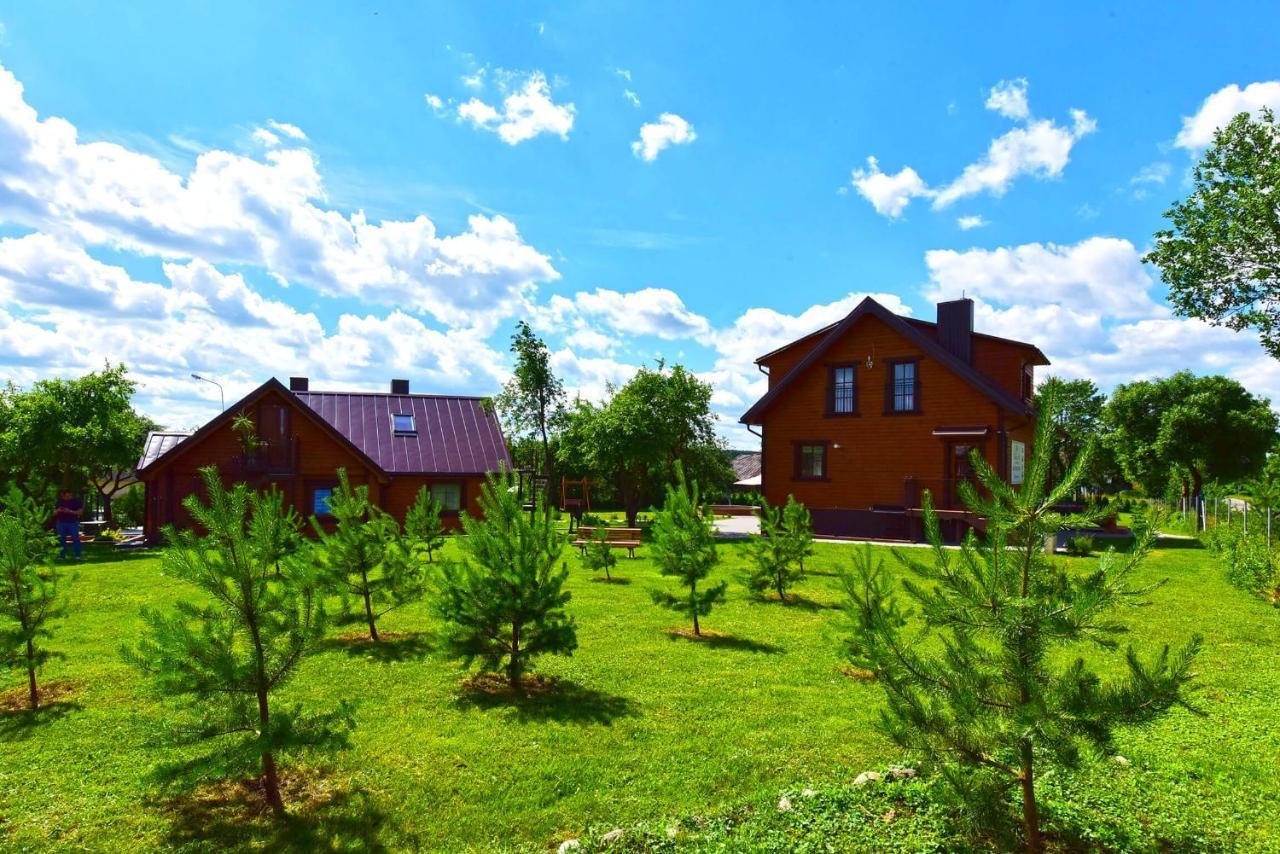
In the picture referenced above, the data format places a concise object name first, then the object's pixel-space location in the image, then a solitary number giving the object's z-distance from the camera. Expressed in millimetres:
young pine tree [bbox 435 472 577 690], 7398
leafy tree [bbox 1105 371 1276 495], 36719
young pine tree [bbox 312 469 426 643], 10062
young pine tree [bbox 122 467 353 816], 4594
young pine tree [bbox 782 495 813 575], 13406
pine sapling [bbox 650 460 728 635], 10375
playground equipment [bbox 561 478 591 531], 30438
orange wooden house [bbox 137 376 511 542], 25500
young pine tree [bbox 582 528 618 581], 16594
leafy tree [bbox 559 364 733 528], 30219
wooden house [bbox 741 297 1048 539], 23453
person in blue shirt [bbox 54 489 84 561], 20453
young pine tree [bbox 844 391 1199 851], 3545
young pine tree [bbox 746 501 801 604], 13133
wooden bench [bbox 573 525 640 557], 19500
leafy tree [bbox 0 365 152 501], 23734
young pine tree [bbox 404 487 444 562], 16344
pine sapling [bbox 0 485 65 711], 6965
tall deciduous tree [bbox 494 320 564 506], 30844
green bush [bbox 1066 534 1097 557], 17250
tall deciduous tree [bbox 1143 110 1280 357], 20625
